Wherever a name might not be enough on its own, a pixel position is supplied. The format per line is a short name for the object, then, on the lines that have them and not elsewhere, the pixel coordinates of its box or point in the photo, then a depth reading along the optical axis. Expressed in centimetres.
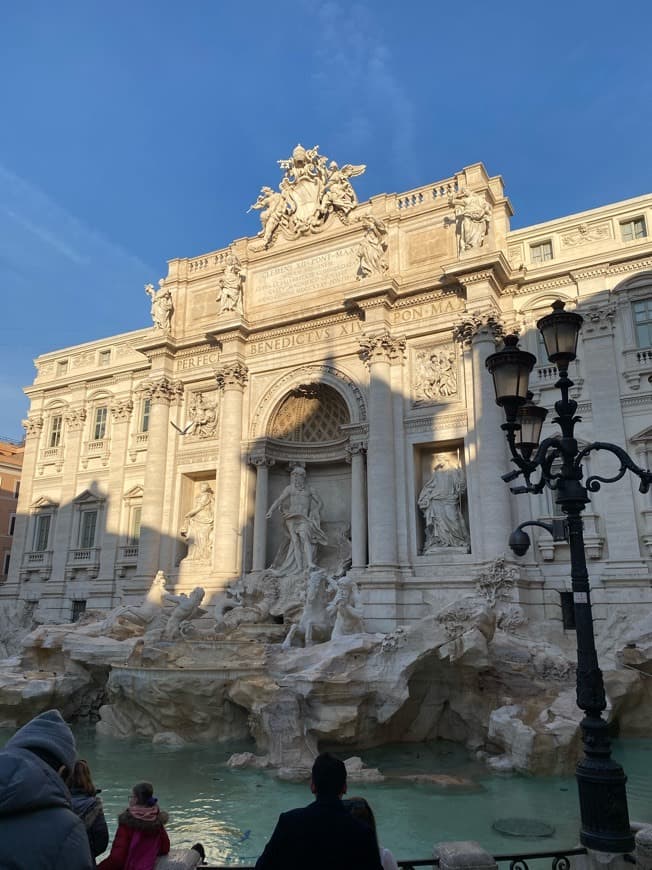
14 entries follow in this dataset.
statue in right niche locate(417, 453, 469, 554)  1798
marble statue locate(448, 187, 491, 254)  1889
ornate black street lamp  521
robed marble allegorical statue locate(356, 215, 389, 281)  2028
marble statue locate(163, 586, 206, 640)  1568
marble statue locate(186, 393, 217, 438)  2292
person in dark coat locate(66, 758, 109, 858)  335
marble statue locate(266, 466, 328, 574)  1962
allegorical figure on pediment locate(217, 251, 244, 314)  2256
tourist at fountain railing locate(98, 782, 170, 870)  441
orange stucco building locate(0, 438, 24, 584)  3809
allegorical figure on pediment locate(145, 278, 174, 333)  2417
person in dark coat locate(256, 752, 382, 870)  262
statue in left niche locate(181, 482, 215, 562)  2170
